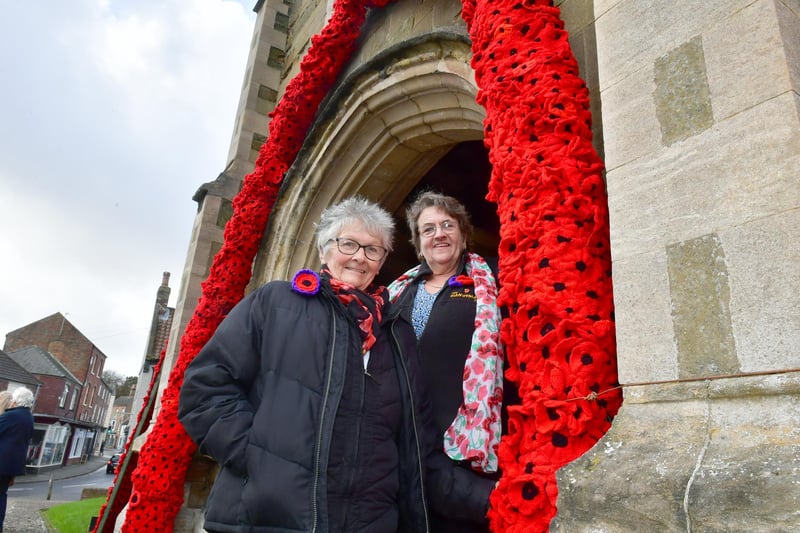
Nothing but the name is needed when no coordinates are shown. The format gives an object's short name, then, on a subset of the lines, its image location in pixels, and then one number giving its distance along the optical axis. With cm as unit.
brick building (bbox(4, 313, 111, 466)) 3288
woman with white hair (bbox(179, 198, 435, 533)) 137
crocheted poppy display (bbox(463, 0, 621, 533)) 129
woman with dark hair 164
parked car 2924
